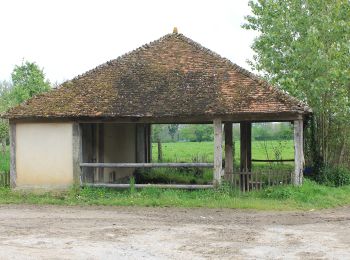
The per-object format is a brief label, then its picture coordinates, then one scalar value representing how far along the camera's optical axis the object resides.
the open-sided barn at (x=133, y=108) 16.70
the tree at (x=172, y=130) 61.04
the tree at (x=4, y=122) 34.78
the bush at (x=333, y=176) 19.83
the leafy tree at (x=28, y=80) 35.19
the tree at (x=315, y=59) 19.34
